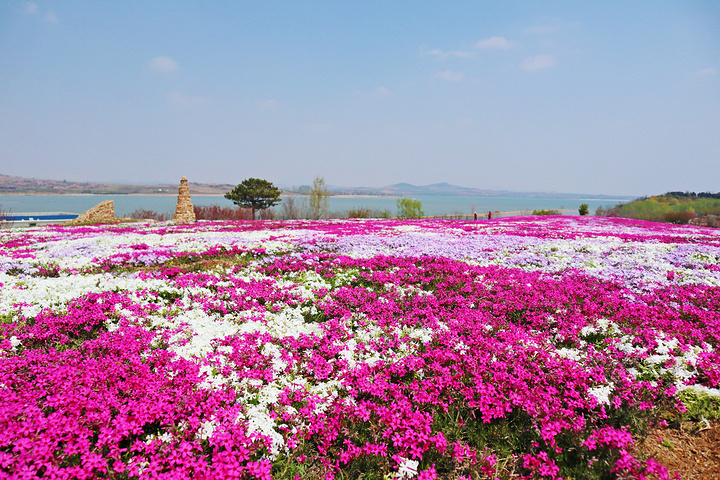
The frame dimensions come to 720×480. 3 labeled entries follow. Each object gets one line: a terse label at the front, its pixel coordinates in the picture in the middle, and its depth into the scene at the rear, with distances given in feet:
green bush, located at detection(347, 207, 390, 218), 182.23
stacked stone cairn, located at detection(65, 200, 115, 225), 103.66
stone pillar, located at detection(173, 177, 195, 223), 113.09
